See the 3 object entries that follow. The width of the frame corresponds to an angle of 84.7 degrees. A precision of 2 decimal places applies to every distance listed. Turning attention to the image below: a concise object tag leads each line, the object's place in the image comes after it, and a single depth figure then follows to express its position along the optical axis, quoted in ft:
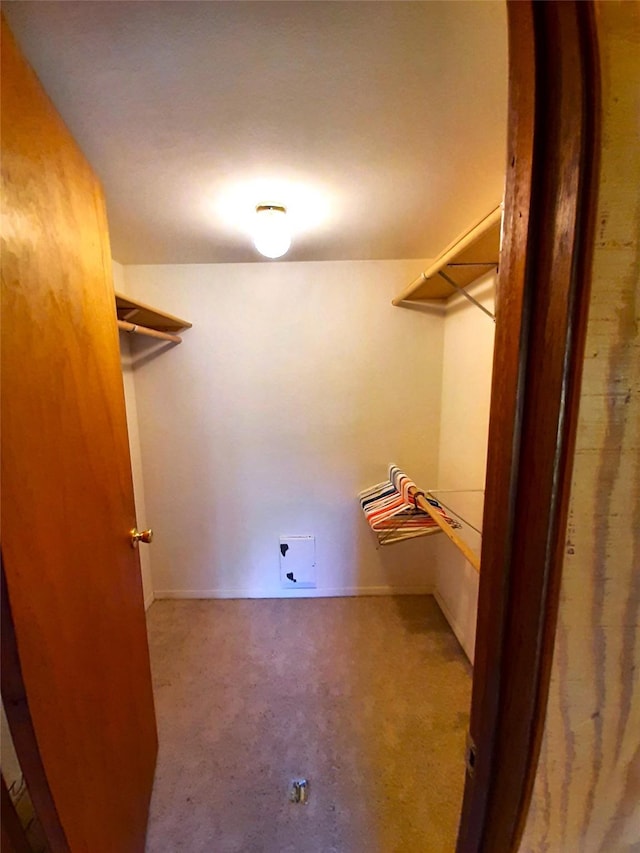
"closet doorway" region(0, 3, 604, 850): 1.31
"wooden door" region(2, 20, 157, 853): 2.05
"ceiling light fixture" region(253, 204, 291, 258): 4.83
